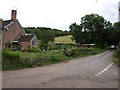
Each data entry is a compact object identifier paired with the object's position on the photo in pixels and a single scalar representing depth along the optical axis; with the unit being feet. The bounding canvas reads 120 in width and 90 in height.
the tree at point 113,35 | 113.75
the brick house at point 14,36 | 63.01
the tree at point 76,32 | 110.20
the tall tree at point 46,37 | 83.79
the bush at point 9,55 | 26.54
